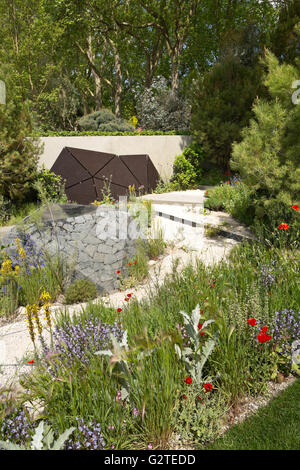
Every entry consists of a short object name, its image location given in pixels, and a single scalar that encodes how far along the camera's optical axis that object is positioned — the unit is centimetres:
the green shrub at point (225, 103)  1063
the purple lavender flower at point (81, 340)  245
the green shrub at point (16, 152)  778
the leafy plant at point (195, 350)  226
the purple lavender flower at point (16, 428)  195
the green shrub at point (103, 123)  1407
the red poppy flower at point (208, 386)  211
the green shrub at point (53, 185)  912
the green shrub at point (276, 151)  496
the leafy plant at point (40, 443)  168
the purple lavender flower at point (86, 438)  187
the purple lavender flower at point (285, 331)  260
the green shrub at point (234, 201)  696
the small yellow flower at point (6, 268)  415
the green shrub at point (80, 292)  443
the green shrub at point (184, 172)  1105
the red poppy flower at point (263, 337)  220
